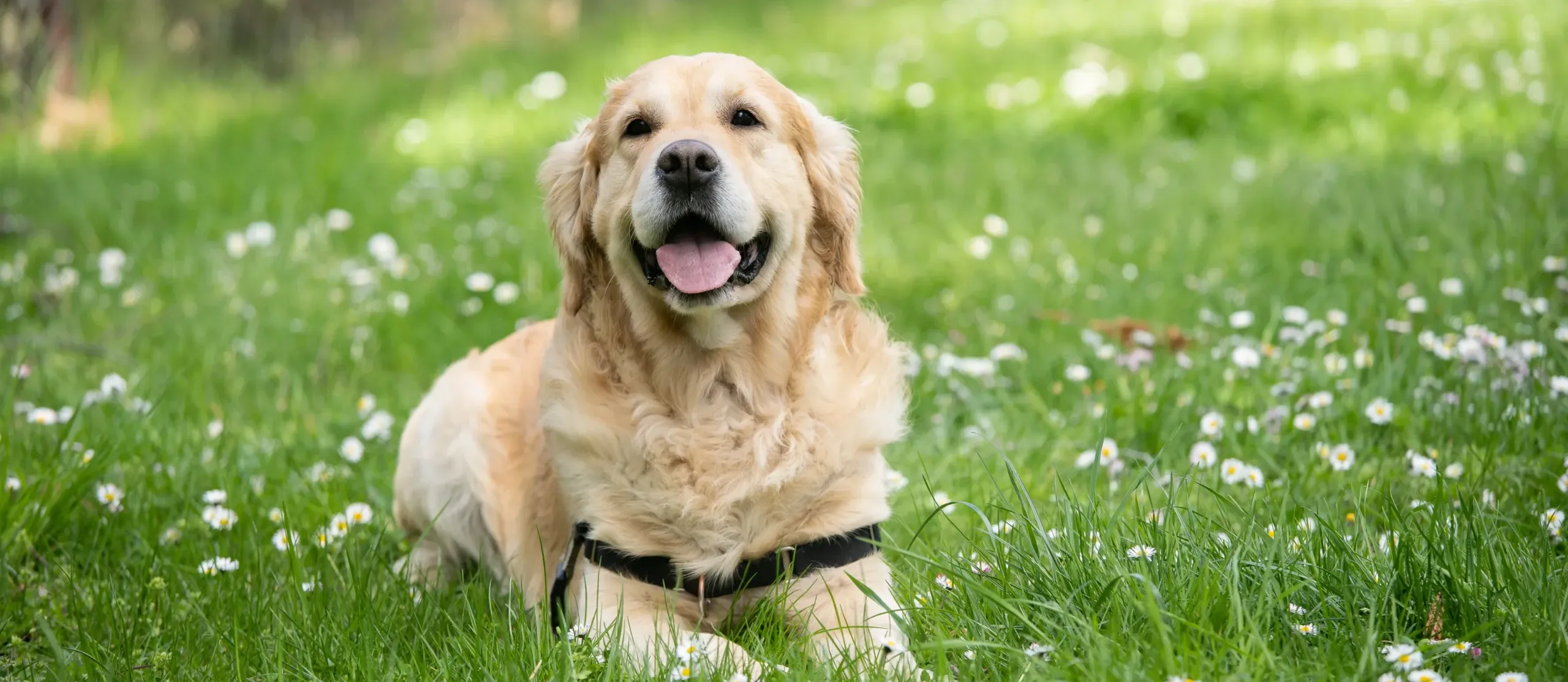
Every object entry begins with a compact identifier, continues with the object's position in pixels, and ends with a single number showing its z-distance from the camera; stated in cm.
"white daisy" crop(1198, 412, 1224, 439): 338
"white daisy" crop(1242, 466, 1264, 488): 302
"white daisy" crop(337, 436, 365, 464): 379
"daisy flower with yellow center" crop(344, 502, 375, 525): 332
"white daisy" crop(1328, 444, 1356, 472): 313
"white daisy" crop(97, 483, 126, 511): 318
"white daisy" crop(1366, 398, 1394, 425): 330
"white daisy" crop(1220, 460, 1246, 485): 309
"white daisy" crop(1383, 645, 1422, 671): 200
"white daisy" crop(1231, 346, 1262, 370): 367
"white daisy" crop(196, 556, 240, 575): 282
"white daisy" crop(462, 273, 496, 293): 492
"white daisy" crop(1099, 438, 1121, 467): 336
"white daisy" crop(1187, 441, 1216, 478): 321
